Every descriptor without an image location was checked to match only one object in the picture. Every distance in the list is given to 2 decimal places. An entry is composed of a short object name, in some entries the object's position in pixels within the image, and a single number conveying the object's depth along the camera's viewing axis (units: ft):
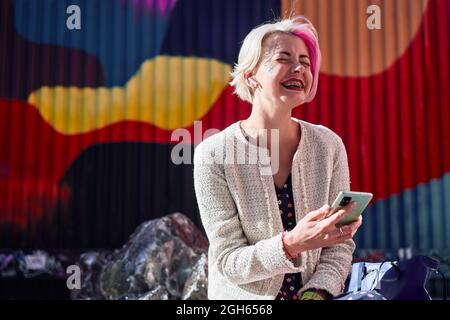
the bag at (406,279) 7.68
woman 8.29
